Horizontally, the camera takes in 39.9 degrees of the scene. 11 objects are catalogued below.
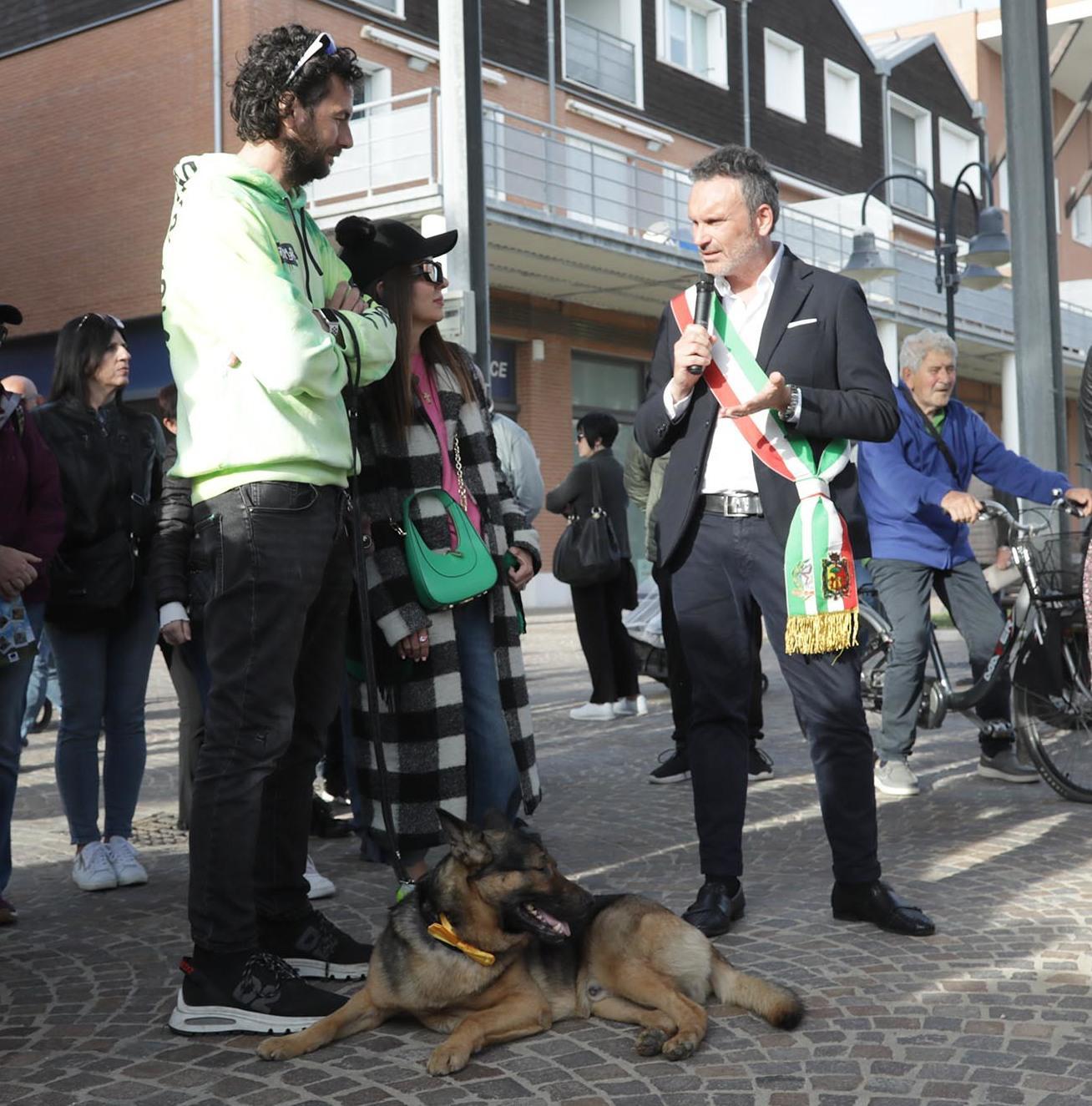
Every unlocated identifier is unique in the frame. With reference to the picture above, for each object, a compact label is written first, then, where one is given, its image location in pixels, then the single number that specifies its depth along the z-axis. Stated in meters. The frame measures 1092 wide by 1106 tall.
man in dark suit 4.38
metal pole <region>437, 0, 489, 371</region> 8.07
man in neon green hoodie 3.48
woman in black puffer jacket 5.27
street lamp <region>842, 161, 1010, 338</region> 16.86
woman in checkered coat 4.62
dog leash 3.81
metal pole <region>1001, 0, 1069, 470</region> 9.12
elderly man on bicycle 6.82
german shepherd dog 3.51
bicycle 6.47
